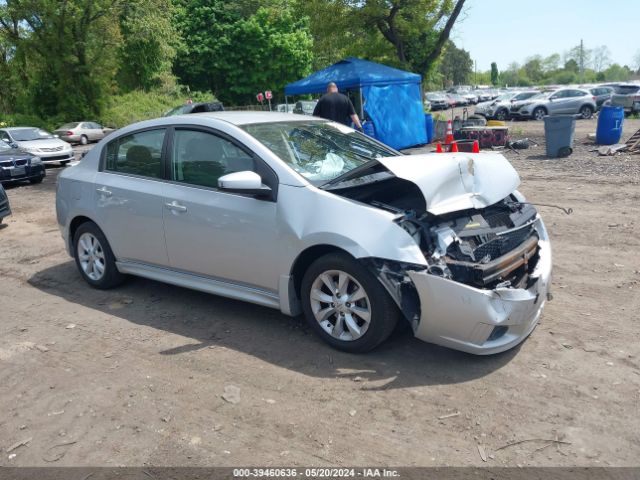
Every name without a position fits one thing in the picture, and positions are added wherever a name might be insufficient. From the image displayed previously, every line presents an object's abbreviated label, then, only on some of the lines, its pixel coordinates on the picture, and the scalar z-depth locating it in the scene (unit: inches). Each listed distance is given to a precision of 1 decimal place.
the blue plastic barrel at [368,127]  632.4
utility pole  3671.3
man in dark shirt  393.1
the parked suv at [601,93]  1166.3
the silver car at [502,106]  1239.5
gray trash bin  525.0
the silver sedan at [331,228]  145.6
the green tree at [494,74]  4402.1
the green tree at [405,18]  842.2
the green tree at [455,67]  4170.8
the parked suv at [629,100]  1102.4
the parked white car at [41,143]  701.9
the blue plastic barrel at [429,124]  733.5
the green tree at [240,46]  1701.5
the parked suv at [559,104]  1103.6
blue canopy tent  649.0
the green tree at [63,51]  1176.2
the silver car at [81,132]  1099.3
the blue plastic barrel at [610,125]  588.1
